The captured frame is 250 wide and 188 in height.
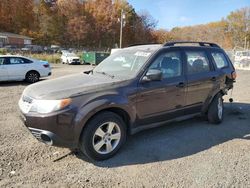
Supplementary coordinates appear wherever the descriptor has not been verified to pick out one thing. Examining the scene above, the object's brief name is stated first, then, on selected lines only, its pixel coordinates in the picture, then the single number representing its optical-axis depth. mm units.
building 40510
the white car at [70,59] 23480
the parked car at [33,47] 39707
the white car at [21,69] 9112
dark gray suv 2781
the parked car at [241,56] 19610
